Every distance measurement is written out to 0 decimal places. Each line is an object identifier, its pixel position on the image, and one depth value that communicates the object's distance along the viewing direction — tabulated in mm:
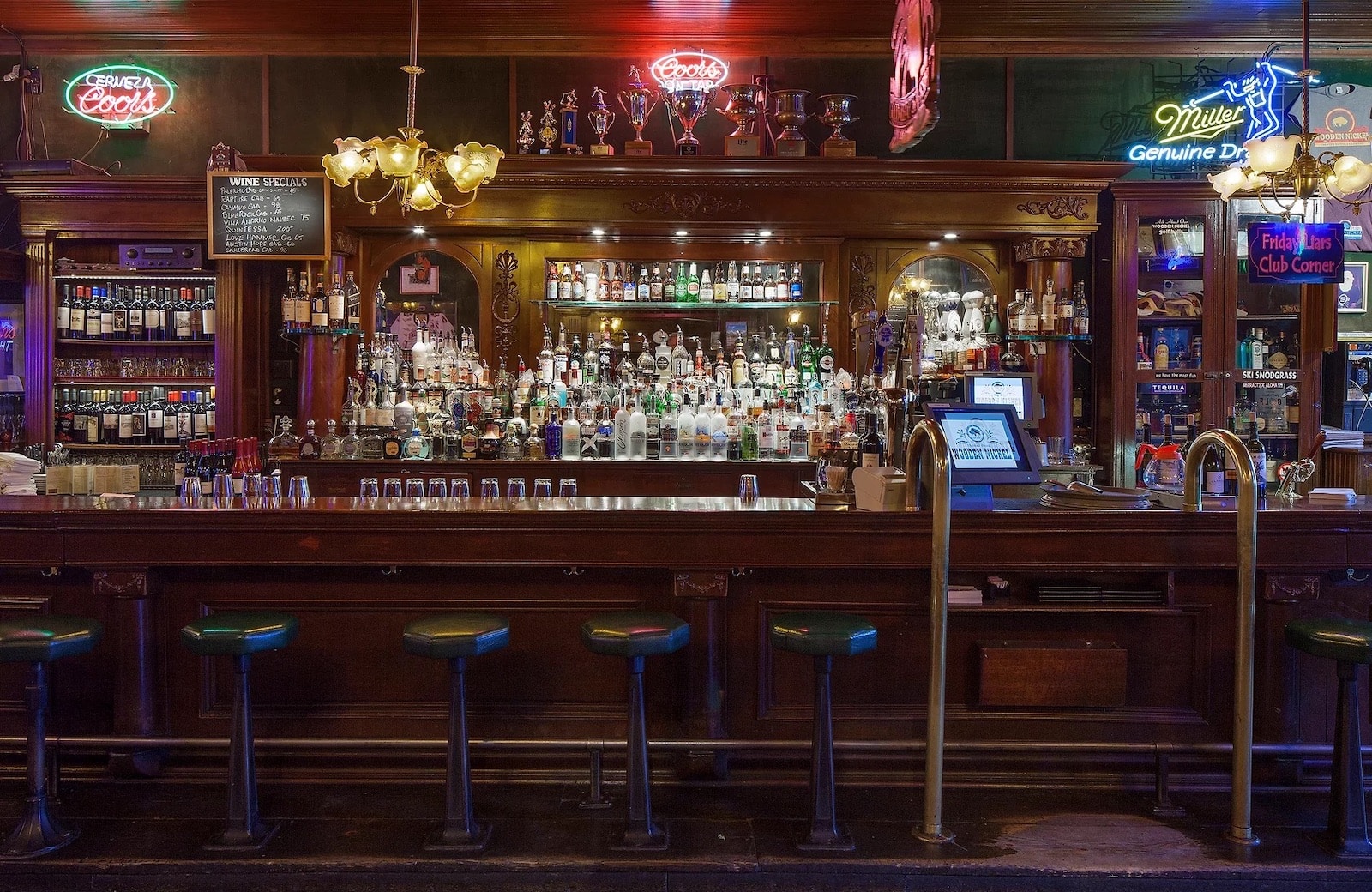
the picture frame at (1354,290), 6582
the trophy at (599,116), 6070
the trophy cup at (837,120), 5898
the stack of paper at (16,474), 4031
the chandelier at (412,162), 4188
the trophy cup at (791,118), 5949
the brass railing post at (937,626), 2664
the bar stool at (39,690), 2654
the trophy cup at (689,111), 5996
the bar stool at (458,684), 2676
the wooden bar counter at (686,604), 3123
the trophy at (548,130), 6125
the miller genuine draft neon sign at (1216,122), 6215
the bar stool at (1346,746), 2699
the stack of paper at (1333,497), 3258
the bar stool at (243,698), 2682
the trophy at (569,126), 6148
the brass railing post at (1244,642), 2691
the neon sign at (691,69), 6438
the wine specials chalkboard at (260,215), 5703
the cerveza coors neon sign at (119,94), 6398
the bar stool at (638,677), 2693
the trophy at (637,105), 5980
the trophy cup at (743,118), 5867
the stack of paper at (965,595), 3141
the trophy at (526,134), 6145
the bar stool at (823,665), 2674
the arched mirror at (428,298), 6344
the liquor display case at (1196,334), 6129
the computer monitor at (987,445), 3166
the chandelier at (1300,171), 4578
